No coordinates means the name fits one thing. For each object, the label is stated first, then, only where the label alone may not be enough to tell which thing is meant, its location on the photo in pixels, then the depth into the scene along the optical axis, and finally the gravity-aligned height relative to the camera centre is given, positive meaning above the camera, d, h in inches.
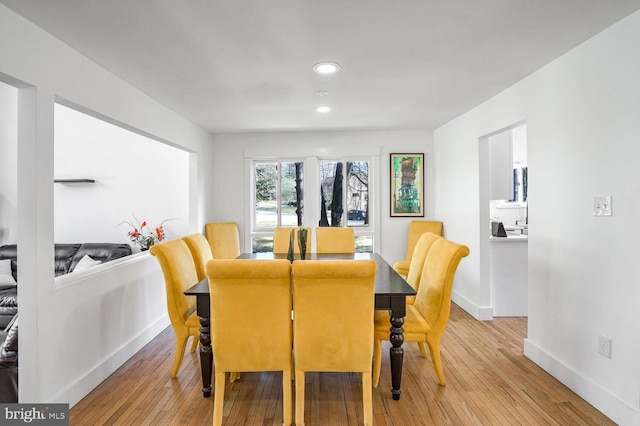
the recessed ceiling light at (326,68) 99.4 +42.4
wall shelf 175.0 +16.2
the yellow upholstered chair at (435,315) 89.9 -28.0
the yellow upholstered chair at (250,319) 71.7 -23.1
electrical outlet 81.9 -32.4
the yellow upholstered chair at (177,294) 94.9 -22.6
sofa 150.1 -19.1
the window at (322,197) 203.6 +8.7
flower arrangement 168.4 -10.9
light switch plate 81.6 +1.2
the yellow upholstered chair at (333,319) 71.4 -23.1
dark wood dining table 83.8 -25.8
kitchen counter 149.2 -12.0
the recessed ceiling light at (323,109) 145.3 +44.0
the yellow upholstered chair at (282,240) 156.1 -12.7
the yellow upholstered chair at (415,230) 187.3 -10.4
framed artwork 199.2 +14.6
